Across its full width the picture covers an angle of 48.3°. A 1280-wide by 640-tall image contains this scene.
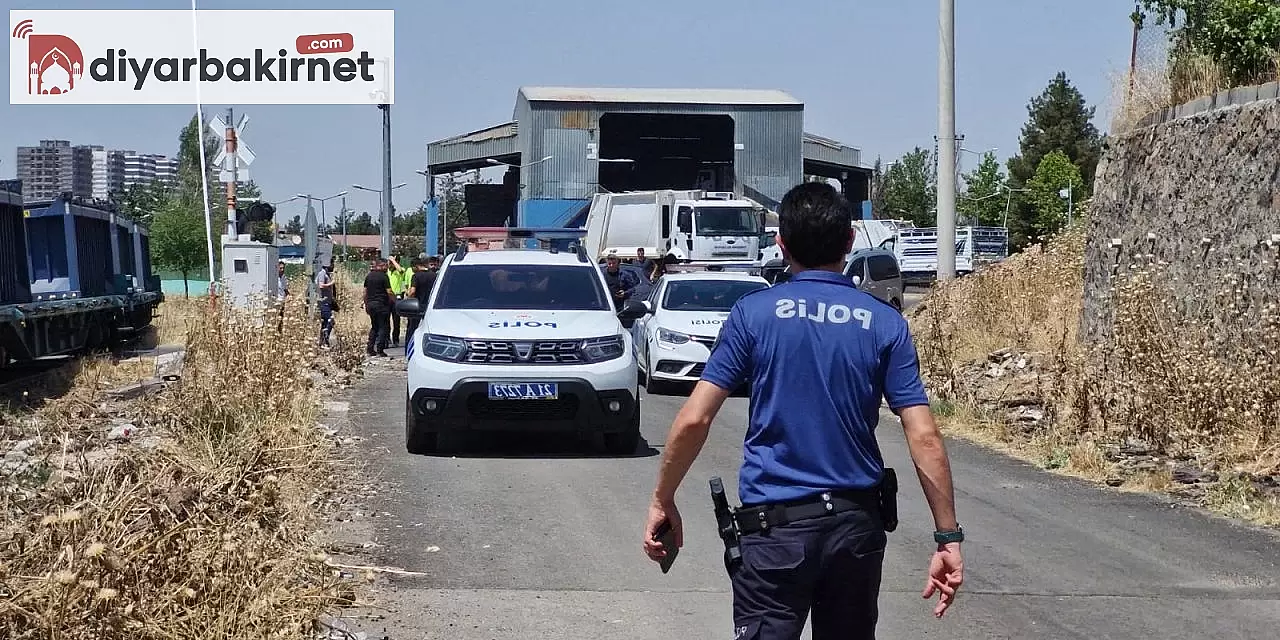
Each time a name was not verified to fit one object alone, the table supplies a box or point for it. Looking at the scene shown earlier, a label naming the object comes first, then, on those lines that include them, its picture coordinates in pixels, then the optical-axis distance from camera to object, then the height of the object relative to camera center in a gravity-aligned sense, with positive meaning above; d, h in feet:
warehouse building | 207.41 +9.68
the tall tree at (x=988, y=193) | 248.73 +1.64
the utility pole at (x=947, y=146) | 74.33 +3.04
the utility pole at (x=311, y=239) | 72.28 -1.57
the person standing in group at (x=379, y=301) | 77.36 -5.05
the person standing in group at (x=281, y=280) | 73.75 -4.00
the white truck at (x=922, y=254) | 167.12 -6.02
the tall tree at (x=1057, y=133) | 302.04 +14.87
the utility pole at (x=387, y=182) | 120.67 +2.25
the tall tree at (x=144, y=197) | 316.19 +3.07
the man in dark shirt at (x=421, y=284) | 78.38 -4.21
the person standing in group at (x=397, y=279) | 85.92 -4.28
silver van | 107.14 -5.37
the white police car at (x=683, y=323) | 60.70 -5.07
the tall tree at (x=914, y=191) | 267.59 +2.38
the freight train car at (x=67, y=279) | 67.51 -4.19
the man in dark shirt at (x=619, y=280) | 83.97 -4.60
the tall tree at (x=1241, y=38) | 49.21 +5.70
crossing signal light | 81.25 -0.23
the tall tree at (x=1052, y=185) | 223.10 +2.75
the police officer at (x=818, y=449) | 13.14 -2.30
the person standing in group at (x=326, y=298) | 79.87 -5.02
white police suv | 38.83 -4.60
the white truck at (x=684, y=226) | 109.29 -1.69
